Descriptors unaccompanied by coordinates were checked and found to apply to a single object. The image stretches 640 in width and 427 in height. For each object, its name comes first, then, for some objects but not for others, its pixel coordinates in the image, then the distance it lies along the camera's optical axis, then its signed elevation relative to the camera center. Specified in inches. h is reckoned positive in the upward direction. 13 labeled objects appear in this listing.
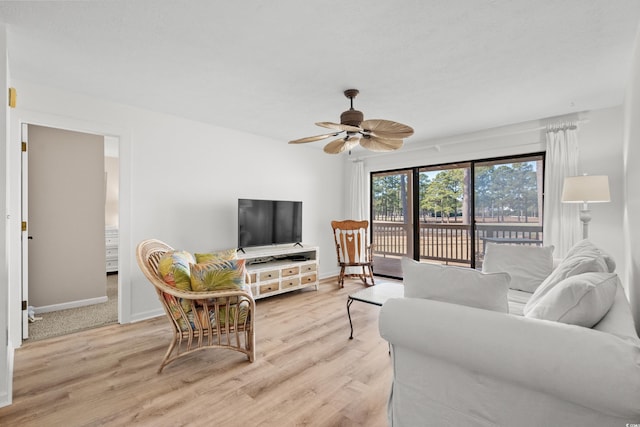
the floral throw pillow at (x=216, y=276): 91.1 -18.8
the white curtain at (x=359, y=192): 222.4 +15.3
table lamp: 114.7 +8.9
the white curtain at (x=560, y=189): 139.7 +11.1
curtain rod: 144.0 +41.8
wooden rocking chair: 197.3 -20.4
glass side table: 103.5 -29.2
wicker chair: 88.7 -29.9
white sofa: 36.6 -20.9
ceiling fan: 99.5 +27.6
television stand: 157.4 -29.8
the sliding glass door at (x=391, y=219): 209.8 -4.2
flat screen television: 163.8 -5.0
